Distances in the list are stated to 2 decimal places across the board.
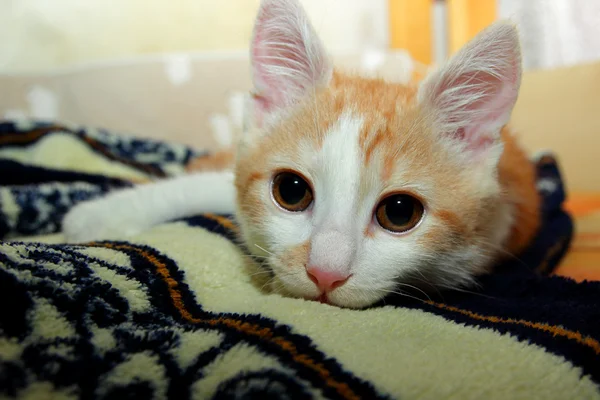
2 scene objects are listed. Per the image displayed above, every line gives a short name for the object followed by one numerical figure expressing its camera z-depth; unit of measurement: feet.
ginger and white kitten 0.67
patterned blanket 0.52
